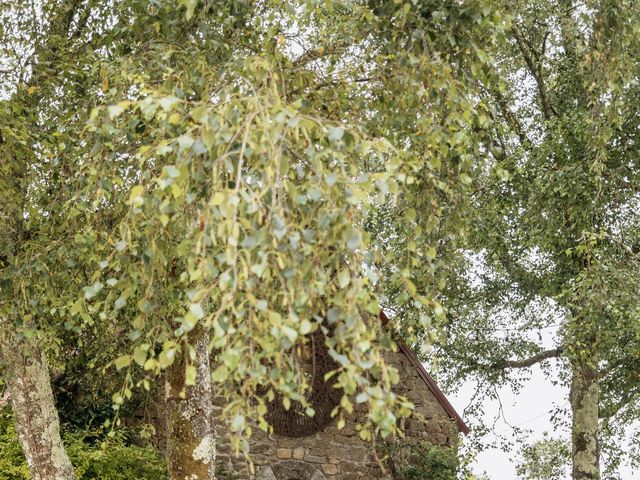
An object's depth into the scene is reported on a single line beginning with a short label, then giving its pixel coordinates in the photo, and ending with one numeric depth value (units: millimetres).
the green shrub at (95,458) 9547
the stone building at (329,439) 11750
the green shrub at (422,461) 12312
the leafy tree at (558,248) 10828
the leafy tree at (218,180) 3701
